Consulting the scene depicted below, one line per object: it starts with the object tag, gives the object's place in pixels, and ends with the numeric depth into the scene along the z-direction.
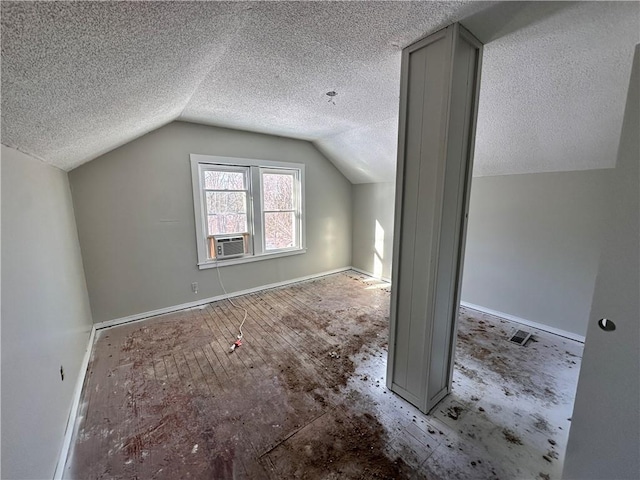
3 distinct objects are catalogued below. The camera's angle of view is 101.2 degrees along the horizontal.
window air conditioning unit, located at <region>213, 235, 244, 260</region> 3.68
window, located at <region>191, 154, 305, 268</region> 3.56
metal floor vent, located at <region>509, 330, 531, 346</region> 2.63
